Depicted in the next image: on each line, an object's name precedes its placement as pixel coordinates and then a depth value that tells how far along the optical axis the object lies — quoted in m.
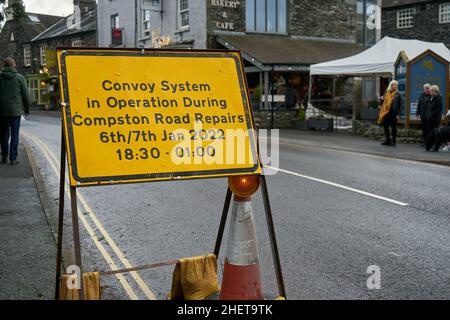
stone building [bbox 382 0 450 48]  36.12
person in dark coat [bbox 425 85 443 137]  14.78
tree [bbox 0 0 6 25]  10.42
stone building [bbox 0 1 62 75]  51.66
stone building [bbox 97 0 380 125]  25.72
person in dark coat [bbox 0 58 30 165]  10.38
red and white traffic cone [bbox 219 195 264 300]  3.74
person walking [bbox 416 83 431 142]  15.06
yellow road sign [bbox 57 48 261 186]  3.53
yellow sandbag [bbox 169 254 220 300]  4.05
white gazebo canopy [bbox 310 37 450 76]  19.11
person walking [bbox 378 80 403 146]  15.48
